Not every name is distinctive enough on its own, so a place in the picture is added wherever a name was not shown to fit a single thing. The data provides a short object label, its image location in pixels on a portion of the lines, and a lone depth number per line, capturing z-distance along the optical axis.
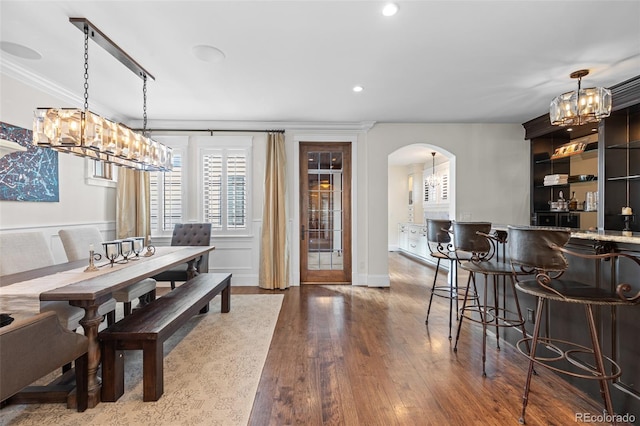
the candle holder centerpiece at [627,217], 3.53
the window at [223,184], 4.88
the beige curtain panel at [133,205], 4.45
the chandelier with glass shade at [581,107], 2.71
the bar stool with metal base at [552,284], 1.55
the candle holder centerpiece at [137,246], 2.84
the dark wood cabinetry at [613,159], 3.46
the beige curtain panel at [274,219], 4.70
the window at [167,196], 4.83
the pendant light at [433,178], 7.23
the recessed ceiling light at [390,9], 2.02
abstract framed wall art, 2.79
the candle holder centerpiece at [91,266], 2.31
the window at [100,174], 3.96
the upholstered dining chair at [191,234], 4.25
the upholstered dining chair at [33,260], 2.14
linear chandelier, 2.20
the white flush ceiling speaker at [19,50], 2.55
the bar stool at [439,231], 3.25
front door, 4.97
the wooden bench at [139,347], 1.92
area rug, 1.77
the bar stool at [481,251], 2.37
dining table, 1.71
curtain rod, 4.79
